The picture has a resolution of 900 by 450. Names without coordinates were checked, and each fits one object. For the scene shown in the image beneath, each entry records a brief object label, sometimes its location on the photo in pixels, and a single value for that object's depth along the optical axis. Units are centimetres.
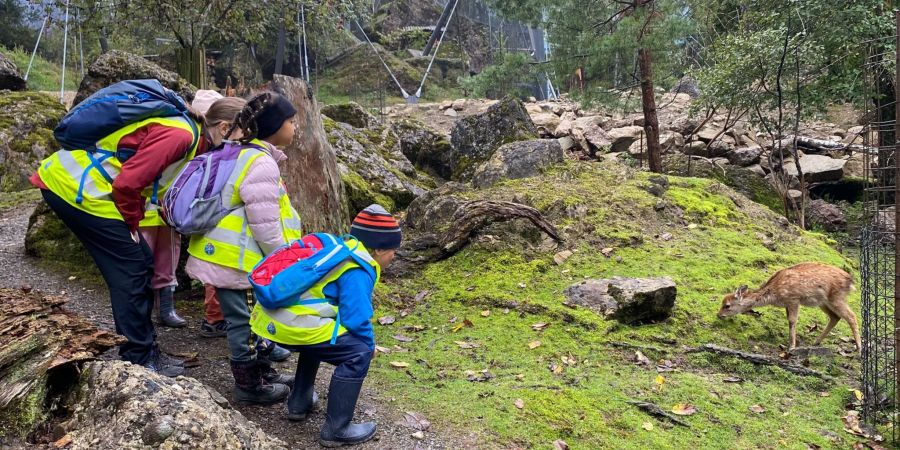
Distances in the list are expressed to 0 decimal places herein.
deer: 618
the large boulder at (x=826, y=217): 1330
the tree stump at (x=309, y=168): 591
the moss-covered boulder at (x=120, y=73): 672
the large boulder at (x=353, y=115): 1165
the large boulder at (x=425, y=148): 1167
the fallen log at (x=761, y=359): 530
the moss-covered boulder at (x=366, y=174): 818
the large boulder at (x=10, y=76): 1295
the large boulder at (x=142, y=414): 254
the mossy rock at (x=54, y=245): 587
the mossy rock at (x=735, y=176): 1323
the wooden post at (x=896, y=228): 422
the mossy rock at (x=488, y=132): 1055
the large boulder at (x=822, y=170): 1521
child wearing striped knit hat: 320
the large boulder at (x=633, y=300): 586
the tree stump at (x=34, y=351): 257
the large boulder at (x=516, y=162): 923
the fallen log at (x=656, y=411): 423
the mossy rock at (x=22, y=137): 1003
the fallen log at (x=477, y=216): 740
